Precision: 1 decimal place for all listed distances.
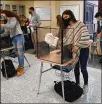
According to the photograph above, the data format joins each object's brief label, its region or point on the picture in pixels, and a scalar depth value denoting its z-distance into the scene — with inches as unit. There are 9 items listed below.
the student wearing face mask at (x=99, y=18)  153.7
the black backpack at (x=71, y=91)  91.9
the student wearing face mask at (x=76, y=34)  88.0
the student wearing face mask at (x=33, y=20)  197.5
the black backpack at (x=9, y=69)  128.9
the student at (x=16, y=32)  123.4
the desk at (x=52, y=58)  86.0
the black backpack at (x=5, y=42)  128.6
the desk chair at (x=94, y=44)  148.3
